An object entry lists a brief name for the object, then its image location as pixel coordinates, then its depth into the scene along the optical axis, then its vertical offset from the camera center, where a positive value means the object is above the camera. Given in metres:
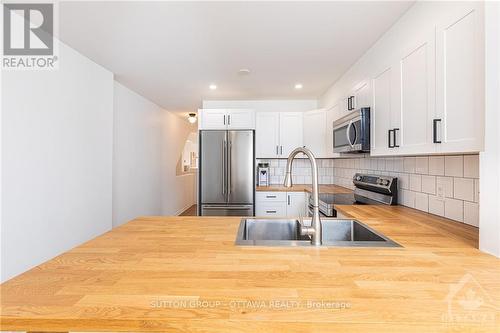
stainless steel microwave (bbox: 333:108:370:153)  2.28 +0.32
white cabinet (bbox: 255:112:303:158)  4.20 +0.52
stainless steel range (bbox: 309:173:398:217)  2.31 -0.29
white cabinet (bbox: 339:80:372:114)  2.37 +0.68
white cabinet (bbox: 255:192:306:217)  3.77 -0.55
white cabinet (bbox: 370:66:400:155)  1.88 +0.43
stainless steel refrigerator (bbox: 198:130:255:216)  3.88 -0.20
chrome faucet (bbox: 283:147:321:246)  1.18 -0.25
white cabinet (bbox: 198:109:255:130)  4.00 +0.71
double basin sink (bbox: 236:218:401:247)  1.59 -0.39
